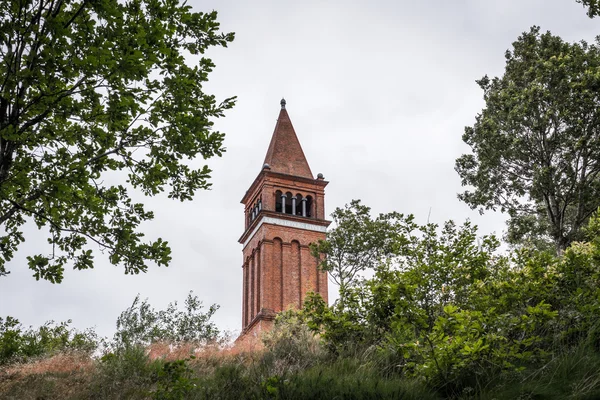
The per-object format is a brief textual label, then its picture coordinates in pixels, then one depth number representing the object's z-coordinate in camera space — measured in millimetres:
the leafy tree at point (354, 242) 23766
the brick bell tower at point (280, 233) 35469
